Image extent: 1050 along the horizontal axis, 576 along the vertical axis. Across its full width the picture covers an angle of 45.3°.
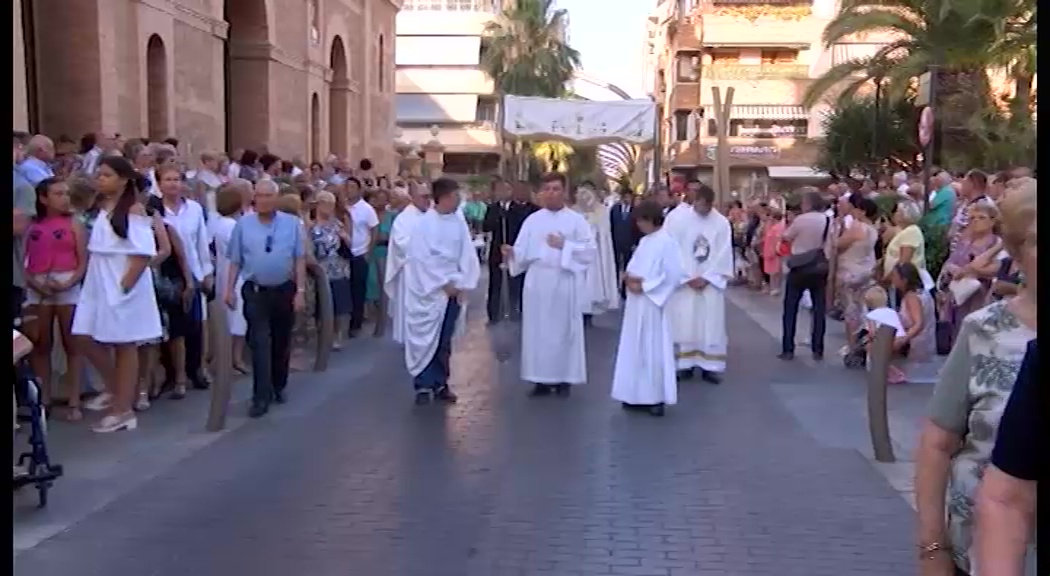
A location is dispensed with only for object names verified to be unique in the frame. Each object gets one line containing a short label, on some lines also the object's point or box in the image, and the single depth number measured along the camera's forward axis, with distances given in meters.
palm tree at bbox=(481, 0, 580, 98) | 68.00
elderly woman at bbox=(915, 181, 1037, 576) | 3.09
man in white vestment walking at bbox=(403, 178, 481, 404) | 10.08
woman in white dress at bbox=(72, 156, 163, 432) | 8.60
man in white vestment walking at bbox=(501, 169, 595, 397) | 10.49
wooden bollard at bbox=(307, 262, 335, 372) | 11.85
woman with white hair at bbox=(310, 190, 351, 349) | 13.29
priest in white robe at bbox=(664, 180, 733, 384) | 11.56
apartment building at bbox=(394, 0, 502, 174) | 71.56
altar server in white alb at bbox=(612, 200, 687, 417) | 9.64
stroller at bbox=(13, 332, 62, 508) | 6.57
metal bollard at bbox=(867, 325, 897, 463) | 8.02
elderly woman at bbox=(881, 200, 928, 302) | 11.66
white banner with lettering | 21.02
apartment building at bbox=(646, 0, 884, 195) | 52.59
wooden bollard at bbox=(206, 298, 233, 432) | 8.79
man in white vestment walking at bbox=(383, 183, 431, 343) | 10.80
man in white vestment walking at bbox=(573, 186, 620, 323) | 16.66
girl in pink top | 8.70
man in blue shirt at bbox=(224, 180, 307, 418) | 9.48
